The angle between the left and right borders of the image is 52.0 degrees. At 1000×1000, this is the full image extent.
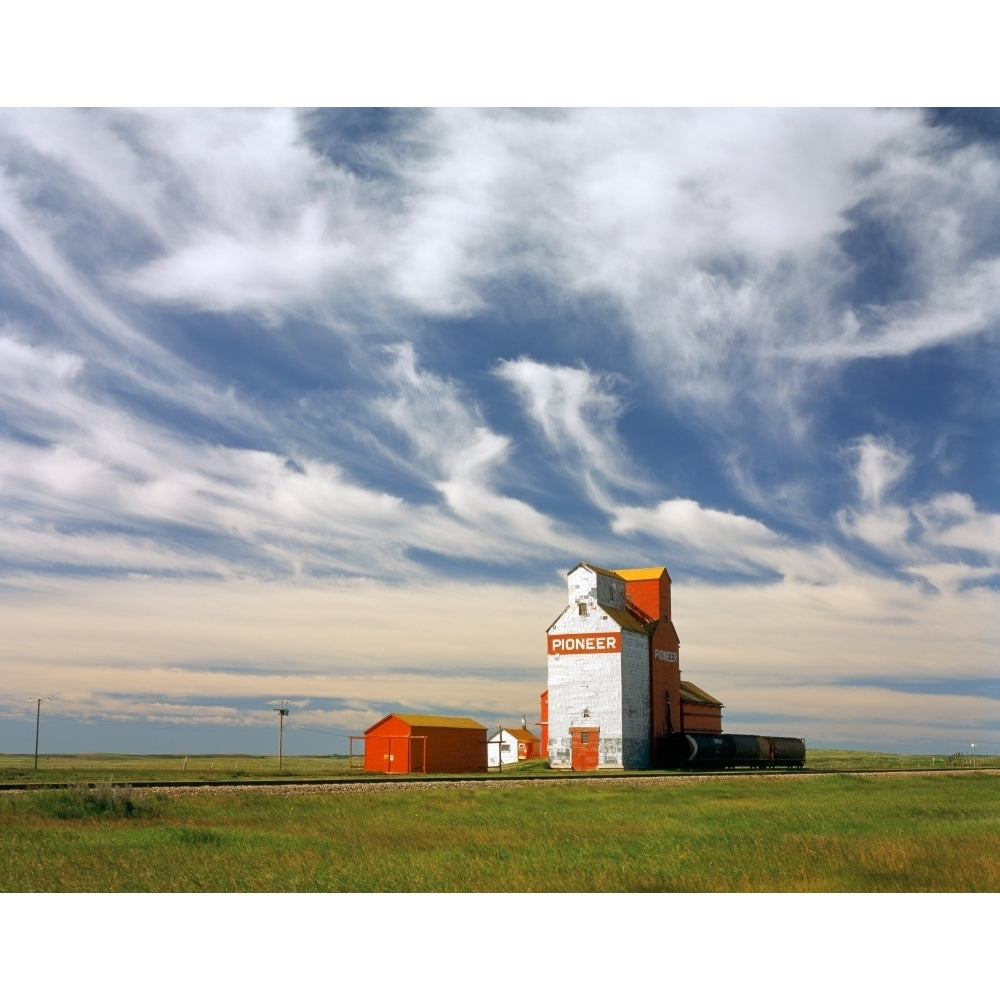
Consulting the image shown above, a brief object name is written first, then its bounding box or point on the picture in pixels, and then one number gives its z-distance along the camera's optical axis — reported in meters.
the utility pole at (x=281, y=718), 73.50
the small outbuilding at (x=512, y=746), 86.06
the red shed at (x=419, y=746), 57.34
